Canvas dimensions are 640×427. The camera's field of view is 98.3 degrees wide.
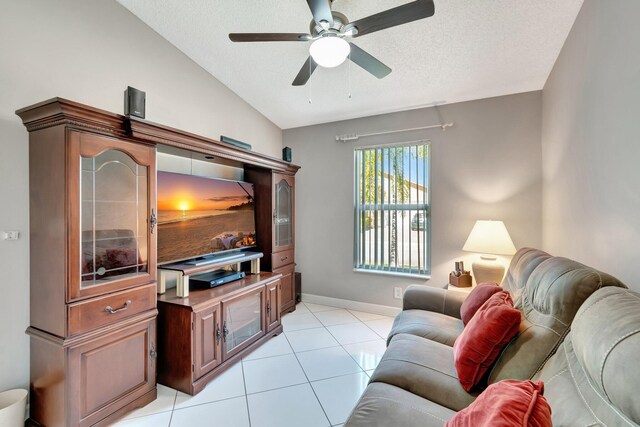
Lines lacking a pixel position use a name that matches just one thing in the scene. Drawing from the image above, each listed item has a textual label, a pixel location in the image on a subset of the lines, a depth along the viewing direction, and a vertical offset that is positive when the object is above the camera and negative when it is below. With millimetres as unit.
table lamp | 2512 -317
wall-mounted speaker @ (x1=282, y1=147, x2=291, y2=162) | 3412 +705
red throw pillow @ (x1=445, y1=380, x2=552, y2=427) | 692 -523
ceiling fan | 1435 +1054
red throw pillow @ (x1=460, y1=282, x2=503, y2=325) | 1772 -572
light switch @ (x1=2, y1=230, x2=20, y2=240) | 1648 -135
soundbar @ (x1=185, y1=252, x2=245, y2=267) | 2382 -433
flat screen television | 2211 -37
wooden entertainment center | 1543 -447
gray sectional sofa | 726 -539
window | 3262 +37
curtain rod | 3096 +975
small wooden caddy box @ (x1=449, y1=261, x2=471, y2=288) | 2740 -655
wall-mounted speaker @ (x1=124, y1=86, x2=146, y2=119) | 1796 +717
